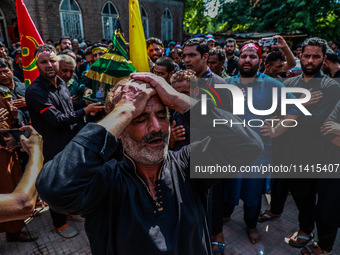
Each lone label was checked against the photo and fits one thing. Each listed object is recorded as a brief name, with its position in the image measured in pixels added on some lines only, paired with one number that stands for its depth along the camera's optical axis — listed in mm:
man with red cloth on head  3223
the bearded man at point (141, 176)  1184
